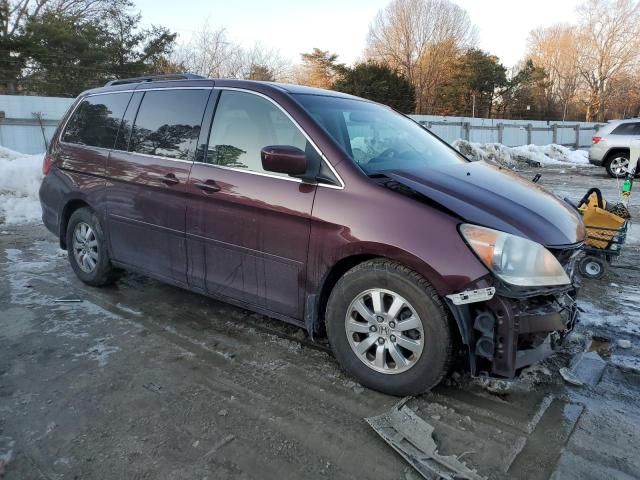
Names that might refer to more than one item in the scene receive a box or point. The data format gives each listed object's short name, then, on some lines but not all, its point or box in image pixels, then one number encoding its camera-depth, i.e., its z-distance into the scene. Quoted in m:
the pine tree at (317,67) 38.53
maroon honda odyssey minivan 2.66
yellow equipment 5.13
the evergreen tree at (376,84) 32.22
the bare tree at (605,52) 48.31
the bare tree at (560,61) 50.78
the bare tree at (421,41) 41.09
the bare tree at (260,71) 29.99
